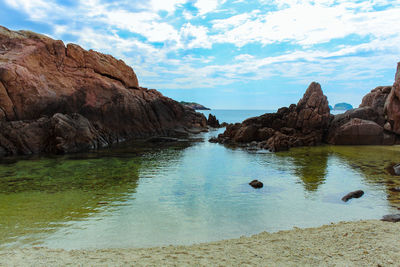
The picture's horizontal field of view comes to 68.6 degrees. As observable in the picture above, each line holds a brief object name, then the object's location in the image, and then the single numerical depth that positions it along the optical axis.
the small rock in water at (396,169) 18.61
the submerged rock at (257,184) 15.93
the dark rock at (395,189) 14.69
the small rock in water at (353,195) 13.54
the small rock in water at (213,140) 39.83
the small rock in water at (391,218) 10.03
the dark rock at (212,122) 70.70
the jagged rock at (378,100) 37.20
